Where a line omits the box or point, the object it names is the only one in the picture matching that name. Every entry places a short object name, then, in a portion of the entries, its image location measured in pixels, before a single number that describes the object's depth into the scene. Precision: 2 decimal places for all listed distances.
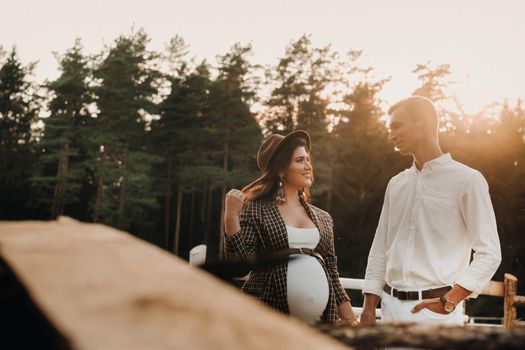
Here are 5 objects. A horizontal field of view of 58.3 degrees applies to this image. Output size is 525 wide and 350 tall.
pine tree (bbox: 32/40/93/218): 32.47
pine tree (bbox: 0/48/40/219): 35.31
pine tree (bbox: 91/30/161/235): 30.39
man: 2.67
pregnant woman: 2.97
